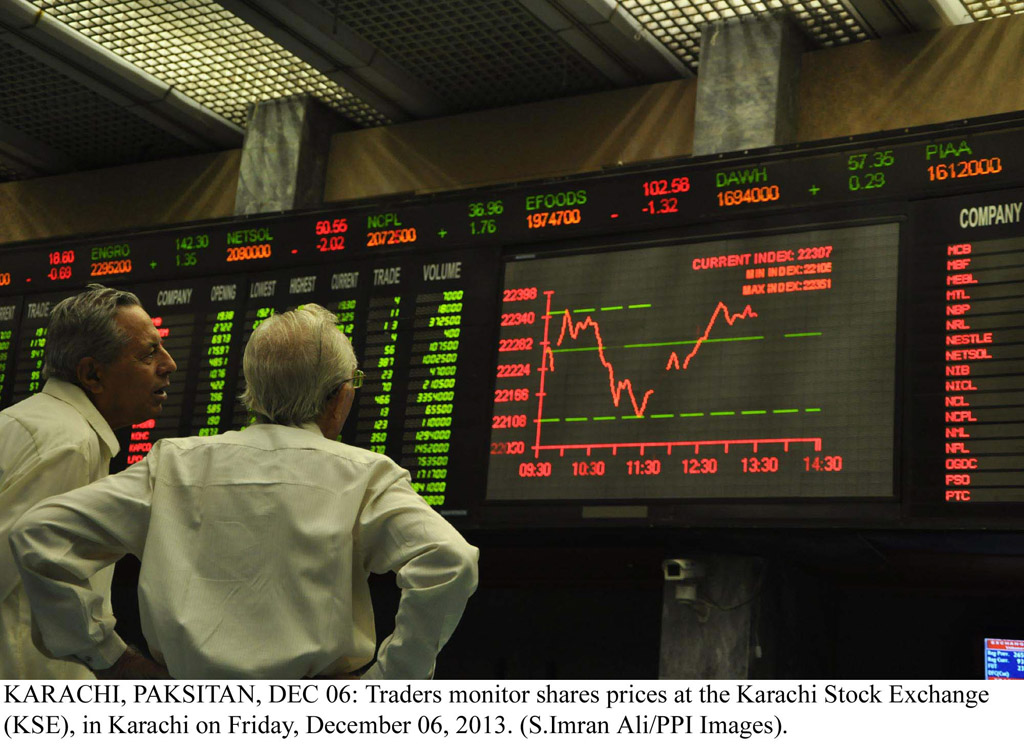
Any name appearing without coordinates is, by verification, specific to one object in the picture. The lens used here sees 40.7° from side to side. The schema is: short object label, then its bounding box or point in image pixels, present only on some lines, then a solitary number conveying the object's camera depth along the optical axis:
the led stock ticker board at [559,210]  4.21
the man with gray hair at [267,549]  2.07
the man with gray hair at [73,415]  2.56
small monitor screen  4.70
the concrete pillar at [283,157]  6.18
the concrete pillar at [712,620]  4.55
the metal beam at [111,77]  5.69
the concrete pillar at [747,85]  5.19
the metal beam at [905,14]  5.01
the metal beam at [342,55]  5.39
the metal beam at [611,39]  5.23
